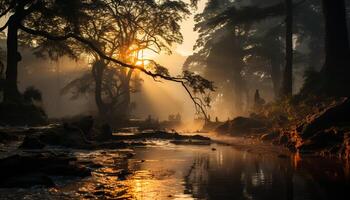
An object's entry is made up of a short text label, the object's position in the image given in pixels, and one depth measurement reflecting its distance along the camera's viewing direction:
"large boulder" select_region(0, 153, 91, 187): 6.96
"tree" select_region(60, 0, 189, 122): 37.41
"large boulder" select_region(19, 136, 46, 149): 12.51
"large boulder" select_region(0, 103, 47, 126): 20.94
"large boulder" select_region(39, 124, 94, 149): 14.15
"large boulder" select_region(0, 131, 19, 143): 14.00
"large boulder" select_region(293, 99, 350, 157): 12.55
